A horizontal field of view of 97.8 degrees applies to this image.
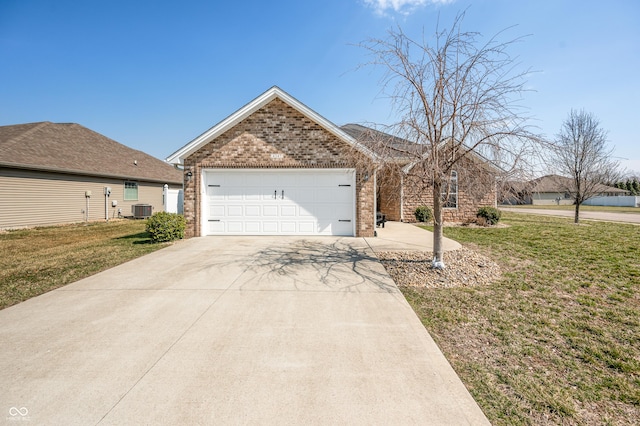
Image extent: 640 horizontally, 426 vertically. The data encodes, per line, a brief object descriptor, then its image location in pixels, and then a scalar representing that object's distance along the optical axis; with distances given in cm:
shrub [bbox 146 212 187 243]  917
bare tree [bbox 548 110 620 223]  1500
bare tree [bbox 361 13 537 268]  510
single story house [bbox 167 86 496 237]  962
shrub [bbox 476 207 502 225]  1319
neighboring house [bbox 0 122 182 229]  1298
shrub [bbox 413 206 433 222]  1405
